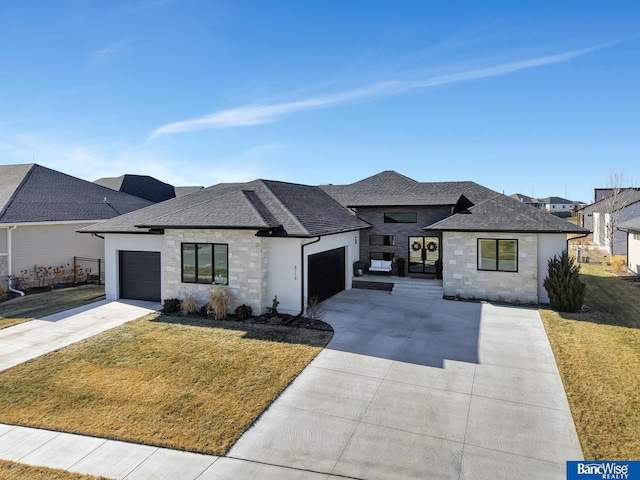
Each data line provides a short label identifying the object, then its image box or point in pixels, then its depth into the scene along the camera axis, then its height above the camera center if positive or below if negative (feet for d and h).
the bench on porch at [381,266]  69.26 -6.23
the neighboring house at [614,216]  103.66 +4.45
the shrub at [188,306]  46.62 -8.96
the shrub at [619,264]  79.82 -7.25
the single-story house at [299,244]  46.19 -1.64
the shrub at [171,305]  47.57 -9.12
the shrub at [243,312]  44.29 -9.30
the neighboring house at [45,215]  60.29 +3.52
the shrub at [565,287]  47.14 -7.13
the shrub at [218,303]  44.47 -8.25
